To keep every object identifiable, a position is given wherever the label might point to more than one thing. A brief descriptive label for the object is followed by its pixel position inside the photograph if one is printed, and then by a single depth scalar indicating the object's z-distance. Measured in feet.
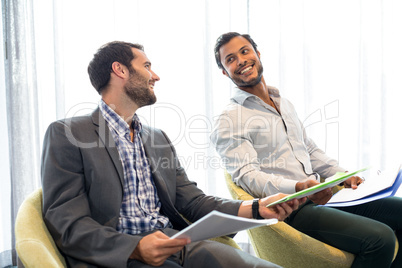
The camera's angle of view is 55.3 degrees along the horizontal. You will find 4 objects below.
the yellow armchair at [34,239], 3.60
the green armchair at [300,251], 5.12
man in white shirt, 5.24
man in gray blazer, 4.00
